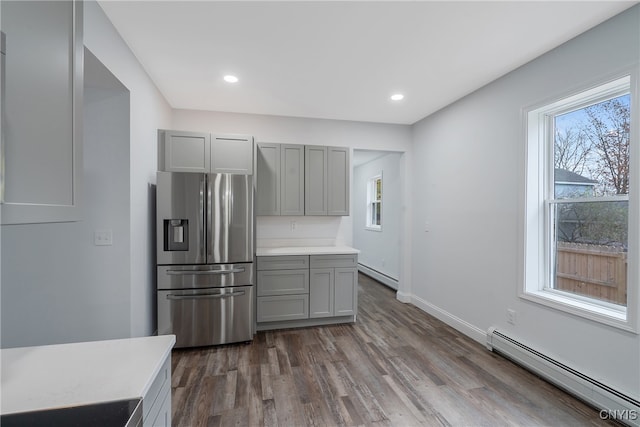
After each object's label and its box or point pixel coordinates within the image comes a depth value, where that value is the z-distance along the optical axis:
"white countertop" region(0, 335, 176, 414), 0.77
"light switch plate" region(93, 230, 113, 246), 2.21
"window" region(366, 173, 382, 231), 5.66
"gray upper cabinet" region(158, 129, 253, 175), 3.07
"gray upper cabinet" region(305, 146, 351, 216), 3.59
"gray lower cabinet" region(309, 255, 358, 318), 3.34
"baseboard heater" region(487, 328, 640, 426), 1.77
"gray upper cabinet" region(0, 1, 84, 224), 0.68
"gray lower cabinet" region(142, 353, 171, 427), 0.87
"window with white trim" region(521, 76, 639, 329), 1.94
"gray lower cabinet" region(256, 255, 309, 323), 3.21
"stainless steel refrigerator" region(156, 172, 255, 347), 2.75
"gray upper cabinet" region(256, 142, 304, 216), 3.48
